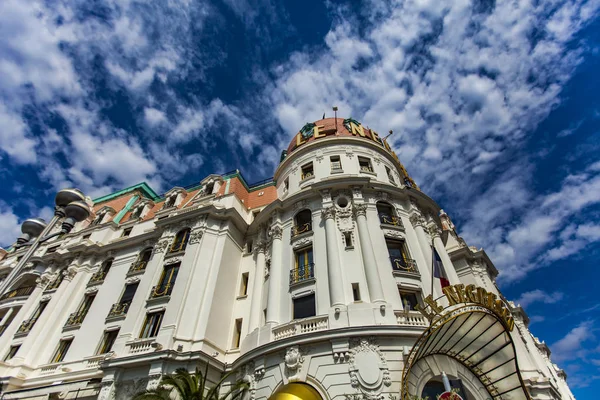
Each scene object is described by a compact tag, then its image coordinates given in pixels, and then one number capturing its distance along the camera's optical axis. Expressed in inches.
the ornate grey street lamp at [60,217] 519.5
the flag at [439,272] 764.1
